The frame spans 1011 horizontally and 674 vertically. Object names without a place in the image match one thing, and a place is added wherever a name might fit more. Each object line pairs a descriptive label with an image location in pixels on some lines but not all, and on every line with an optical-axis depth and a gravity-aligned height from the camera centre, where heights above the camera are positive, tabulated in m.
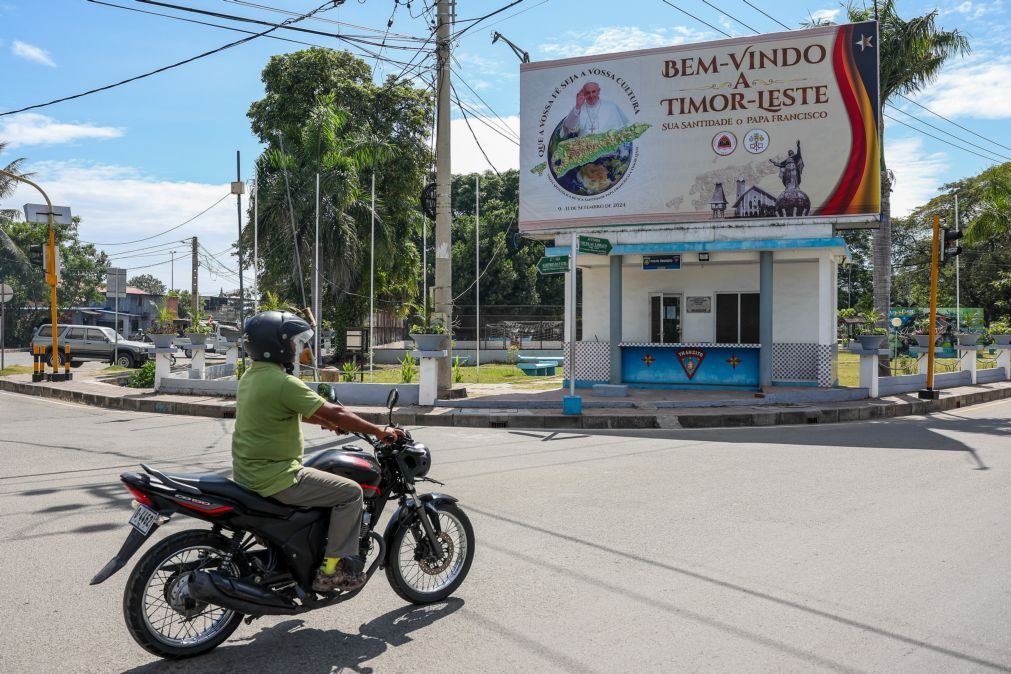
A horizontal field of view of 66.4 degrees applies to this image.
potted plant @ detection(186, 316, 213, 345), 17.67 -0.10
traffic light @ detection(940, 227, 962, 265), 15.78 +1.76
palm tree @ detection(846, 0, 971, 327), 19.98 +7.25
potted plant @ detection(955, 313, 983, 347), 19.64 +0.03
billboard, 16.55 +4.46
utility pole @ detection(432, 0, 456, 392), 15.18 +2.98
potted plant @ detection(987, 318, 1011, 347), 29.80 +0.06
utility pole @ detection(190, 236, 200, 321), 38.09 +1.89
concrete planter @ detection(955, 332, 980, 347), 19.58 -0.22
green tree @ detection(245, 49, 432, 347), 25.03 +5.38
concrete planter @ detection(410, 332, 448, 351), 14.26 -0.22
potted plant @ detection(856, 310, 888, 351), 15.92 -0.20
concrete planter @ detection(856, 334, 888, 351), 15.92 -0.24
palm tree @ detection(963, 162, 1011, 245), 24.39 +3.92
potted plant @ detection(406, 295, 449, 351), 14.27 -0.06
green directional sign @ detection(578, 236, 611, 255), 14.68 +1.63
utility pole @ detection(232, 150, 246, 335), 18.89 +3.43
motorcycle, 3.59 -1.10
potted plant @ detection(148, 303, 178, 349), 17.28 -0.01
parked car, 29.20 -0.59
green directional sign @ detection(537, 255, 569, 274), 15.27 +1.30
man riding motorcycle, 3.78 -0.51
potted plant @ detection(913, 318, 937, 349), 18.52 -0.02
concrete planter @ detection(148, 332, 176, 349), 17.27 -0.26
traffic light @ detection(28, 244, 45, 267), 20.44 +1.96
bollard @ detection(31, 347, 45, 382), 20.64 -0.99
